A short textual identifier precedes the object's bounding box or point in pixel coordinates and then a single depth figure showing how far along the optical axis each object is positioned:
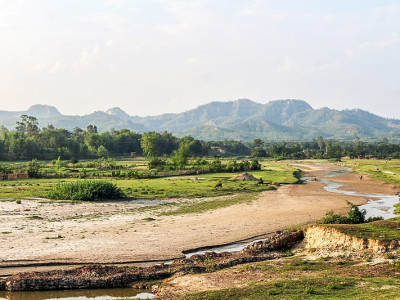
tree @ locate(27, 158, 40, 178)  83.24
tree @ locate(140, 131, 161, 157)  144.62
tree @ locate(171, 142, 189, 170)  105.19
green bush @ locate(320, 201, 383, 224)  31.69
